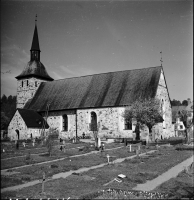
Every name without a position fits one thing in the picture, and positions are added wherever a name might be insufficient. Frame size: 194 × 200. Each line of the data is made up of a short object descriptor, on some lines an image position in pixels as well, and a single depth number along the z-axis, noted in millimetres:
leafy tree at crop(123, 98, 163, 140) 32562
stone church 39531
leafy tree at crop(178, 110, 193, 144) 32750
